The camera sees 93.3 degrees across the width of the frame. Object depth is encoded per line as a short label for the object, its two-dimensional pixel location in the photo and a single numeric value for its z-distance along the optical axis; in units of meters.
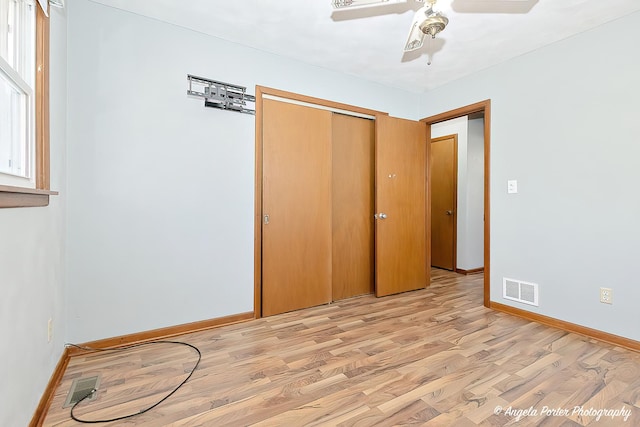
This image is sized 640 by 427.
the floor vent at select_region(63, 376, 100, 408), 1.63
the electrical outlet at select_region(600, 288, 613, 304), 2.36
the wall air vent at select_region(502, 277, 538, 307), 2.84
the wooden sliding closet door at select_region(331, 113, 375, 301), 3.40
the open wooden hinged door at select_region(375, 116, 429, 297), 3.51
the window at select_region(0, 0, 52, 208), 1.28
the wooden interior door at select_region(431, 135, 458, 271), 4.85
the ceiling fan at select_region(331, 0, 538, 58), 1.59
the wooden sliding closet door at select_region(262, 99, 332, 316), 2.88
